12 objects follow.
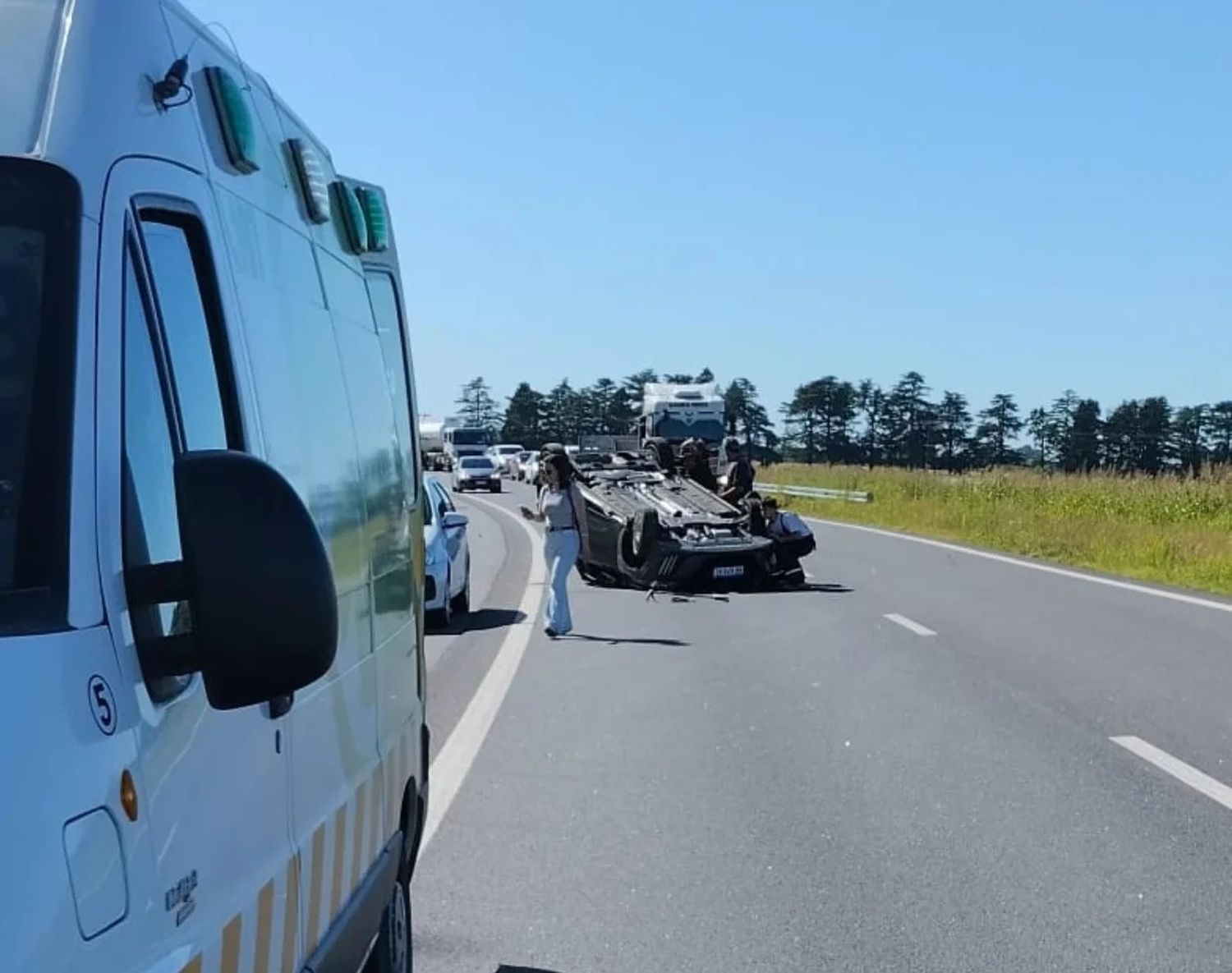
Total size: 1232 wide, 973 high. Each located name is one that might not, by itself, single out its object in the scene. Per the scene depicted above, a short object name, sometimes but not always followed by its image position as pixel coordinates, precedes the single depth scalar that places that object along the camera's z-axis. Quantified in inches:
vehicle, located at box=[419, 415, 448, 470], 3038.9
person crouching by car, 813.9
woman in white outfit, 613.9
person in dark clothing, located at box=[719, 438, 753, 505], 890.1
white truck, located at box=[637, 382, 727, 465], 1517.0
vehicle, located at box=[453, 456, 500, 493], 2471.7
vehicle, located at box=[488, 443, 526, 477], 3051.2
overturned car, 788.6
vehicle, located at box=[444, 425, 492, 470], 2805.1
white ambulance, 87.1
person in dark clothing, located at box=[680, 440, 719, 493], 948.0
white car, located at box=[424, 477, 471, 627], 635.5
